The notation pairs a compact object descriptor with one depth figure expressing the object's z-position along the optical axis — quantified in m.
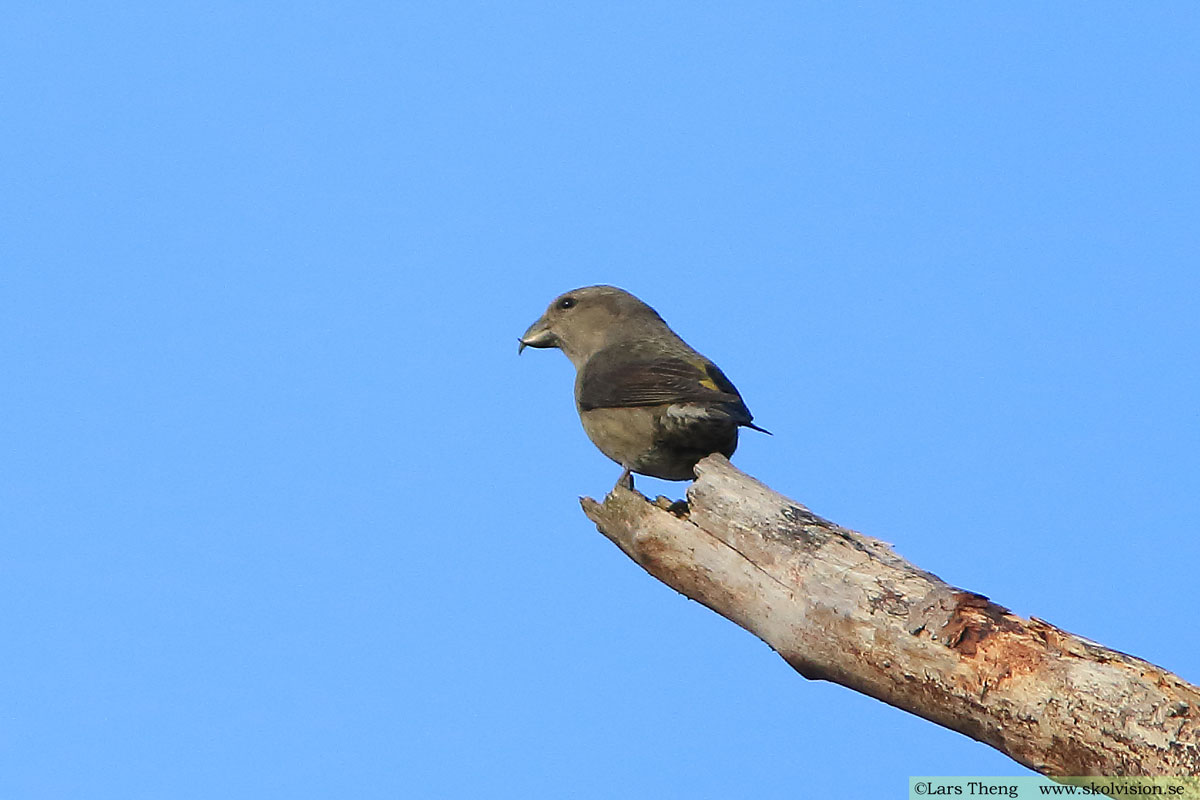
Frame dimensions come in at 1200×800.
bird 16.73
